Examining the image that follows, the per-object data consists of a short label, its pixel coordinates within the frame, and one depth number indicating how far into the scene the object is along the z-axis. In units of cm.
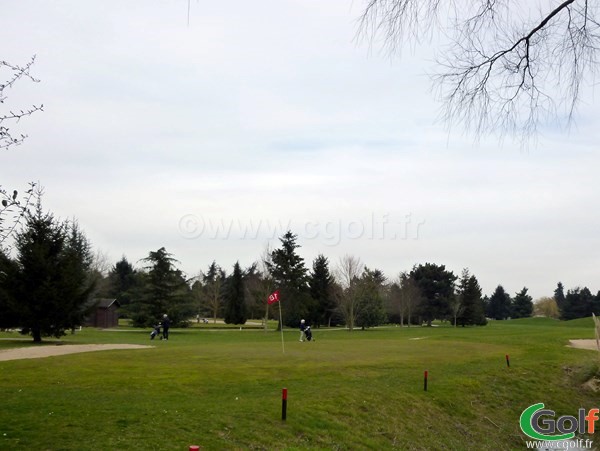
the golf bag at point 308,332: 3670
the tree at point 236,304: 8562
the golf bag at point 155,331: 3999
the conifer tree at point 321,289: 7681
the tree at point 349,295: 6981
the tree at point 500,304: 13925
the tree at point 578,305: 11194
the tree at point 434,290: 8994
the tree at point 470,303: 8662
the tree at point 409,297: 8525
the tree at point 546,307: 15162
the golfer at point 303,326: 3638
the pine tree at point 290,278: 6644
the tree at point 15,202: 643
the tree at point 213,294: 9569
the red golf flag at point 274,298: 2635
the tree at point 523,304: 13150
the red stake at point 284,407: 1247
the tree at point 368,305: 7256
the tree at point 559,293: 17708
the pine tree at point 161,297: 5809
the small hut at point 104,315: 6756
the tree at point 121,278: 9125
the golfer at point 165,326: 3900
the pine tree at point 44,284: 3378
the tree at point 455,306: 8444
